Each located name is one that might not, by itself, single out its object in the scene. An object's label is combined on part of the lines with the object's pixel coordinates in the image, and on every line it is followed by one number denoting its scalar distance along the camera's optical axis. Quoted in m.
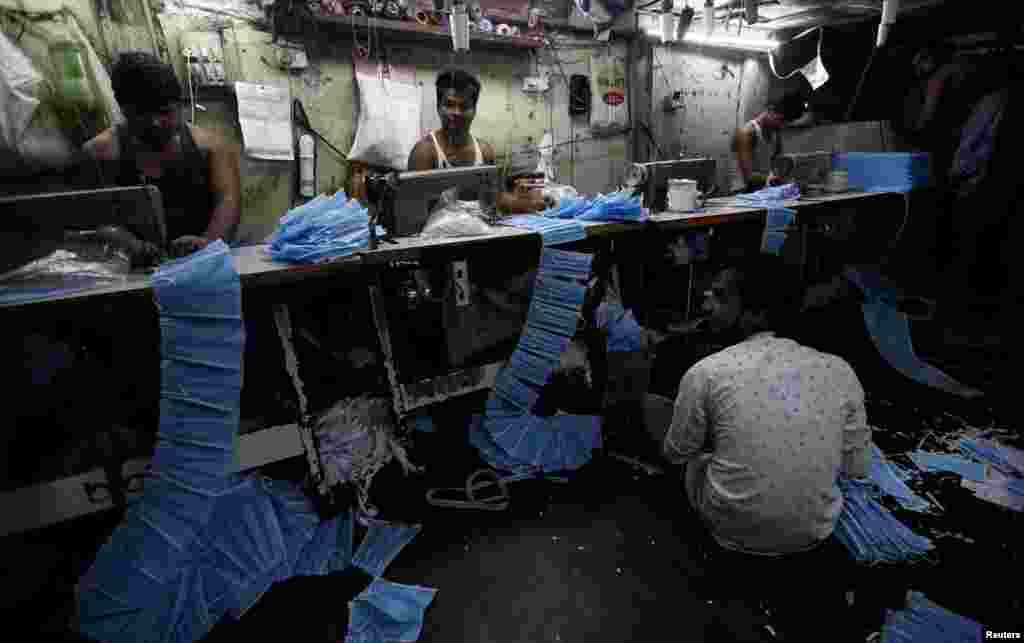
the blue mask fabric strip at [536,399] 2.29
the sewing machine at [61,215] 1.66
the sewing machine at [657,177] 3.00
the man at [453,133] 3.61
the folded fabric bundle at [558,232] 2.21
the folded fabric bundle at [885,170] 4.25
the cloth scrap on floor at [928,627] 1.62
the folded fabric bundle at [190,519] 1.61
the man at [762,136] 4.82
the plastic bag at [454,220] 2.22
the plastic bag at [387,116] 4.12
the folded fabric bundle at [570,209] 2.62
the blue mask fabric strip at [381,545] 2.02
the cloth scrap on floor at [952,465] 2.46
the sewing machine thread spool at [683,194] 2.85
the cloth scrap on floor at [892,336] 3.37
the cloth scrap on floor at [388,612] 1.70
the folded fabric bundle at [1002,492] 2.25
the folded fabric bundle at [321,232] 1.80
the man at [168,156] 2.37
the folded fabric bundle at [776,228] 2.94
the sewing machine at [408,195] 2.26
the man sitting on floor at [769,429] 1.60
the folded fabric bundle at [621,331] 2.83
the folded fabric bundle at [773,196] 3.26
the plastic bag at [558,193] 2.98
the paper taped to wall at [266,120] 3.66
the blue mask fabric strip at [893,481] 2.26
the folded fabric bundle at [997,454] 2.48
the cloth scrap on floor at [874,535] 1.94
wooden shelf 3.81
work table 1.54
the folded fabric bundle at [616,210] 2.47
